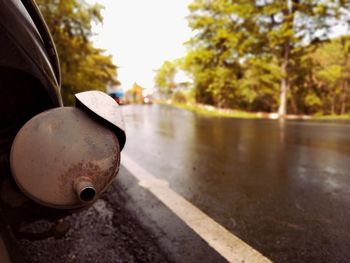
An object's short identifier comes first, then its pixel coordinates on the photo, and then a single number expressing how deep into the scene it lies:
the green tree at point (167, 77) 63.02
